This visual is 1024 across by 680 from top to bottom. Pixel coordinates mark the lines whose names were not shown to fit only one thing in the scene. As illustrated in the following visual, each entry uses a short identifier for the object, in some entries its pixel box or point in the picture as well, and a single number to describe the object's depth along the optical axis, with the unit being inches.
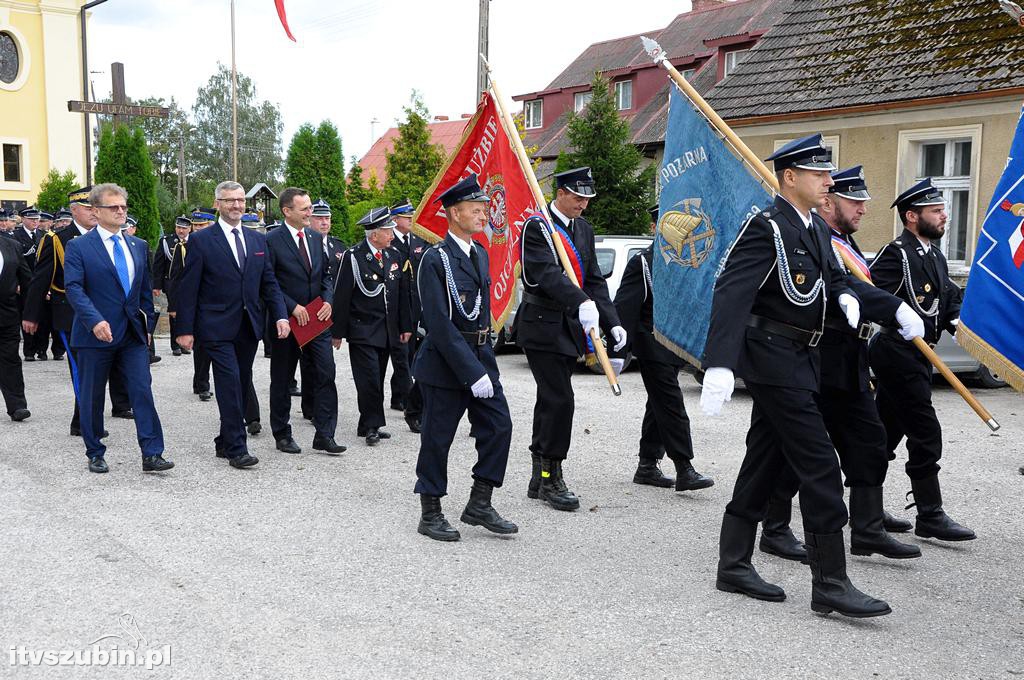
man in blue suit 304.3
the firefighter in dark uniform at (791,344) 188.7
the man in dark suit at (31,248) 577.9
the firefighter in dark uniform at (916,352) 238.4
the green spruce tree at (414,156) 1315.2
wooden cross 714.8
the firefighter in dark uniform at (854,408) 210.7
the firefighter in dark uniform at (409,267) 378.6
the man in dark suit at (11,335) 395.5
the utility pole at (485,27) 782.5
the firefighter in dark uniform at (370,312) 355.3
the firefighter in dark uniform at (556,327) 261.0
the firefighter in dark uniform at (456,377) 237.1
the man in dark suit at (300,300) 345.1
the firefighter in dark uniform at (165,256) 612.4
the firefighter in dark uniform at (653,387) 283.0
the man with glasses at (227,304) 317.7
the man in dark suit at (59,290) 390.0
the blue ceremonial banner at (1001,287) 206.4
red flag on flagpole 421.4
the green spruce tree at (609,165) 1057.5
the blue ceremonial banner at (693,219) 245.3
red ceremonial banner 281.7
